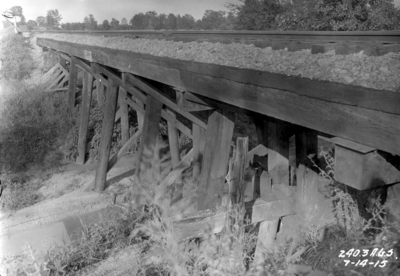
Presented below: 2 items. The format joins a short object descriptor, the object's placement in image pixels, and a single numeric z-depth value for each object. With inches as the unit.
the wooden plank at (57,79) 466.3
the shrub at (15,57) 604.1
